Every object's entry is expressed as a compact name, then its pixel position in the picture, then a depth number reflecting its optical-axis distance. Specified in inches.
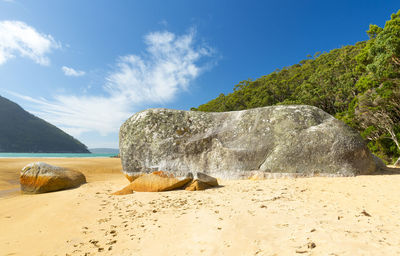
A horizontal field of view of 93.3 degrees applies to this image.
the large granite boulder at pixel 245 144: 285.4
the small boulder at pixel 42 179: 316.8
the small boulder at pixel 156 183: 255.4
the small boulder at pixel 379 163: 324.6
